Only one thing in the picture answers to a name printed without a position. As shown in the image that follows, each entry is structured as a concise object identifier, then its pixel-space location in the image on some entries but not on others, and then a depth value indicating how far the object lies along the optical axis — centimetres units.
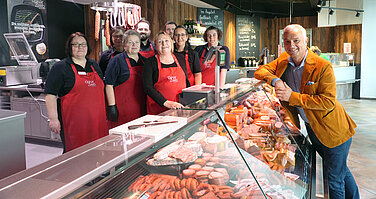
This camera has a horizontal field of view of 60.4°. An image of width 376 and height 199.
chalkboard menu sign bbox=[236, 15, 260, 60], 1151
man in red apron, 386
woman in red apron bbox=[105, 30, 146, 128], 336
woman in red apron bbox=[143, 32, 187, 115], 307
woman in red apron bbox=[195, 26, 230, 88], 408
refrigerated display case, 100
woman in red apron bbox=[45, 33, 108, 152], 301
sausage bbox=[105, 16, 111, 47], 565
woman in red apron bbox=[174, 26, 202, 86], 355
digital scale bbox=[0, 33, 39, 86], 562
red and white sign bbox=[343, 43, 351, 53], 1071
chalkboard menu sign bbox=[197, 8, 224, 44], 967
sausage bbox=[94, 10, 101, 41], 573
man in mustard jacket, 245
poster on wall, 662
